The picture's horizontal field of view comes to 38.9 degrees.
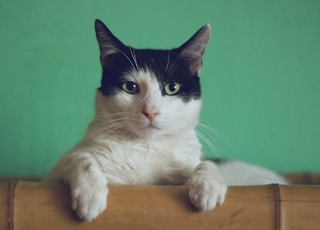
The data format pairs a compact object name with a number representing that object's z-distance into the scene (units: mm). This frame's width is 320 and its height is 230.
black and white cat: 1171
